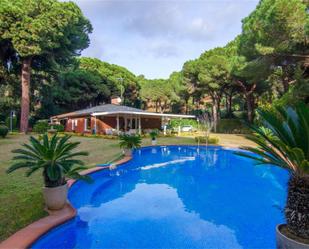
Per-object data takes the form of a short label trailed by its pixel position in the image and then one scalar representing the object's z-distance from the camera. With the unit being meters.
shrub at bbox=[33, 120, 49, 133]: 25.41
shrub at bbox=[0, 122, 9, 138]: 18.93
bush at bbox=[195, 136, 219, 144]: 19.27
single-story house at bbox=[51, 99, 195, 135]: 25.41
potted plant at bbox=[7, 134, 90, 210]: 4.93
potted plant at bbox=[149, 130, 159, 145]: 18.14
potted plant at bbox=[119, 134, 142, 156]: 12.64
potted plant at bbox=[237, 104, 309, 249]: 2.98
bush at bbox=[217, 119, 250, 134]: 31.07
